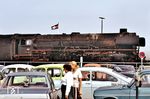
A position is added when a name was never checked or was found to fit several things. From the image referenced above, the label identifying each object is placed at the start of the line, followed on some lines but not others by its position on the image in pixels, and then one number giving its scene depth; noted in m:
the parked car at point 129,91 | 11.94
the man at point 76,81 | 12.70
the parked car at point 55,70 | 18.54
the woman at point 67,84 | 12.23
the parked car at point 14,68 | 25.55
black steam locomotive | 41.12
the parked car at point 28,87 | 11.27
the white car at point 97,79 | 16.80
